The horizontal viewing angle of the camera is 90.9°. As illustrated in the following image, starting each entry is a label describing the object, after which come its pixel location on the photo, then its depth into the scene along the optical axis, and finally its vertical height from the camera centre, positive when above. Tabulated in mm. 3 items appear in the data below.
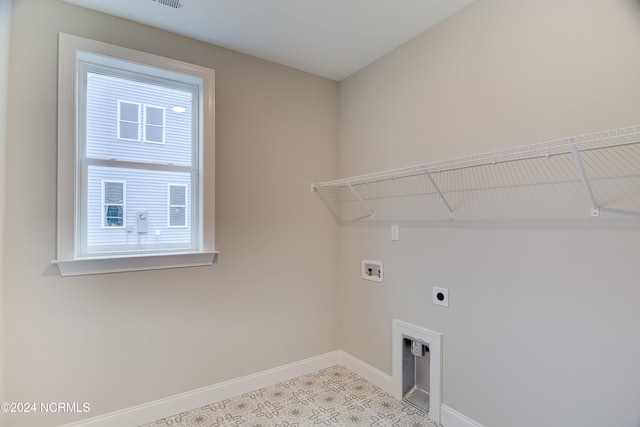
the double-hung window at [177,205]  2238 +81
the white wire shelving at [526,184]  1327 +173
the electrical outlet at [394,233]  2337 -124
